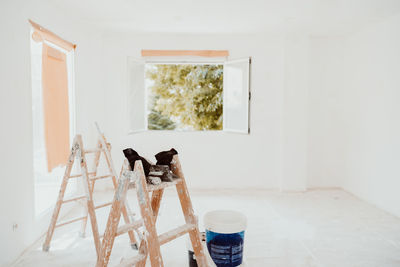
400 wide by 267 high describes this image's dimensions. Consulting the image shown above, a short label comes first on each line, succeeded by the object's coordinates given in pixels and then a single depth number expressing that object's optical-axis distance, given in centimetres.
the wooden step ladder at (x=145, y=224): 165
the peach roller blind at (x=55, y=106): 319
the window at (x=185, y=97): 816
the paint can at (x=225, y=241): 191
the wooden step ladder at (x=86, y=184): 249
